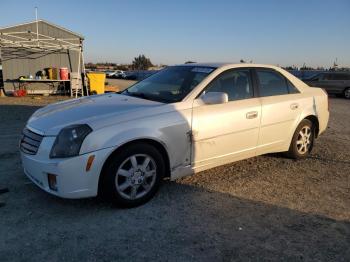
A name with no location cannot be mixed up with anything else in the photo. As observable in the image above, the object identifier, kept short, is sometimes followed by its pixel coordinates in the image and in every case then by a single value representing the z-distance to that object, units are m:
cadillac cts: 3.57
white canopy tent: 15.15
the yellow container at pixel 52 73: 16.22
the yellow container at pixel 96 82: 15.76
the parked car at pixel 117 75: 50.37
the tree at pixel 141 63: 94.88
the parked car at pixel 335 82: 21.62
